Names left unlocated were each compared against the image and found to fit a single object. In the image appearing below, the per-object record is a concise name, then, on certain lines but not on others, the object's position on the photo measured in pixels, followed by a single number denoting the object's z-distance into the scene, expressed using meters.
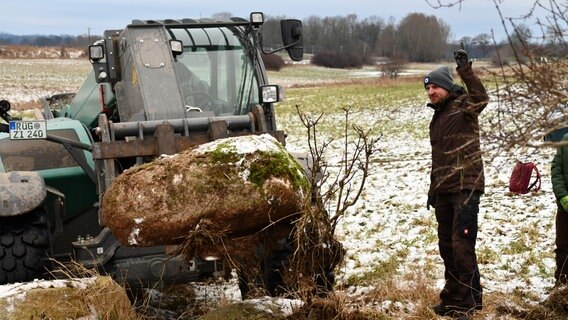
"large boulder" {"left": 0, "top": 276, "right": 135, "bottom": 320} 4.77
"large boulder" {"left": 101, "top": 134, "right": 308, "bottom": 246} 4.71
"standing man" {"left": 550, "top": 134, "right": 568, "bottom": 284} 5.86
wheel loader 5.63
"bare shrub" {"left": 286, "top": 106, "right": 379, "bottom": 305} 4.77
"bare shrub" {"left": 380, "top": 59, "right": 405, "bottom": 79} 52.22
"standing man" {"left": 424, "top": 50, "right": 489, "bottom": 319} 5.37
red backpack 10.33
